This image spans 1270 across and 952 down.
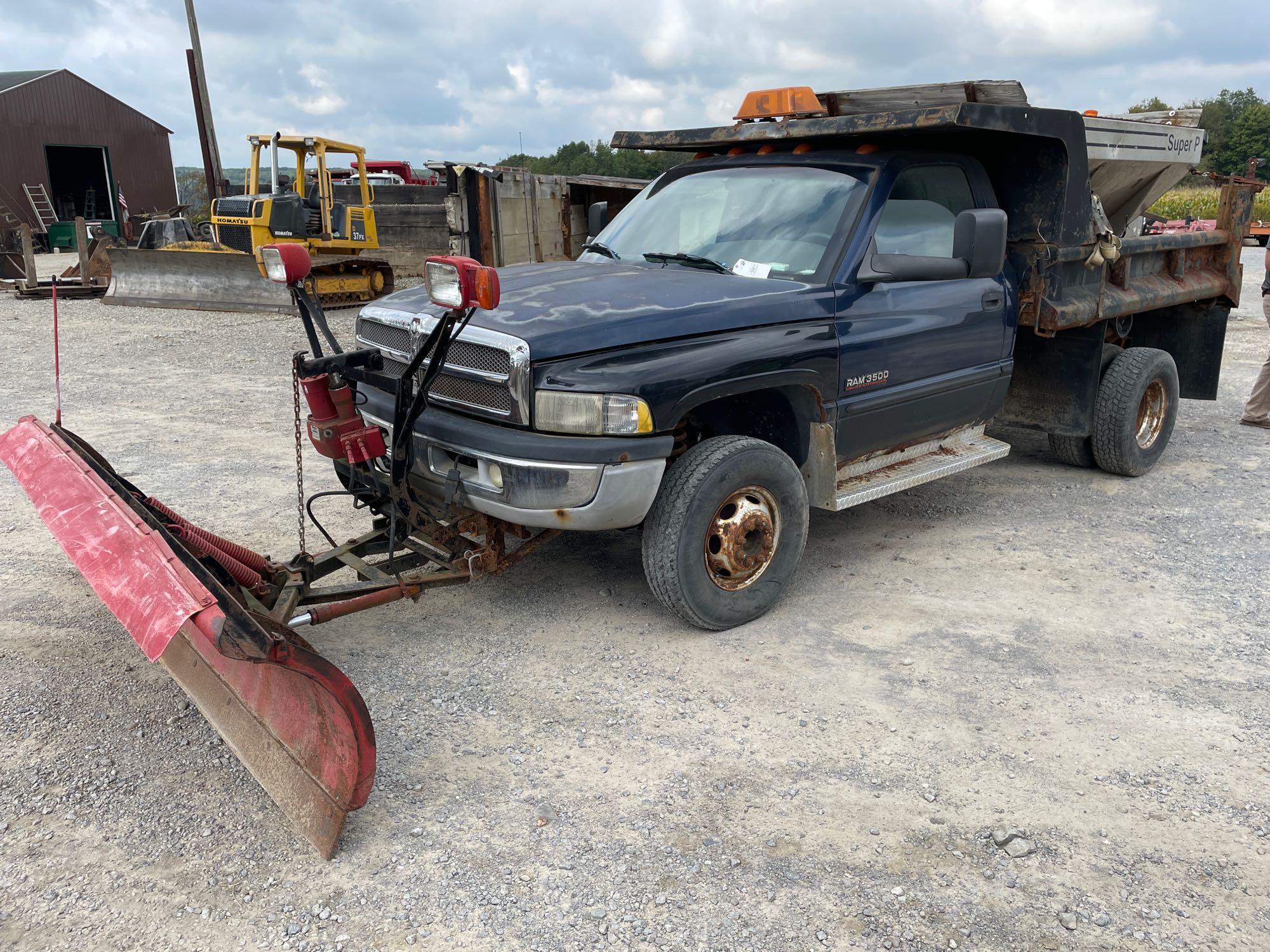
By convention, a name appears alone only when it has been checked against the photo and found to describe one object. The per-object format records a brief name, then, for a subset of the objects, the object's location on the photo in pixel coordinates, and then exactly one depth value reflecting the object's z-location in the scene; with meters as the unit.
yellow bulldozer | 14.84
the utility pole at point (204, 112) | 21.27
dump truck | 3.06
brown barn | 31.39
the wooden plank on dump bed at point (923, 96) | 5.02
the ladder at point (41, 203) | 31.16
